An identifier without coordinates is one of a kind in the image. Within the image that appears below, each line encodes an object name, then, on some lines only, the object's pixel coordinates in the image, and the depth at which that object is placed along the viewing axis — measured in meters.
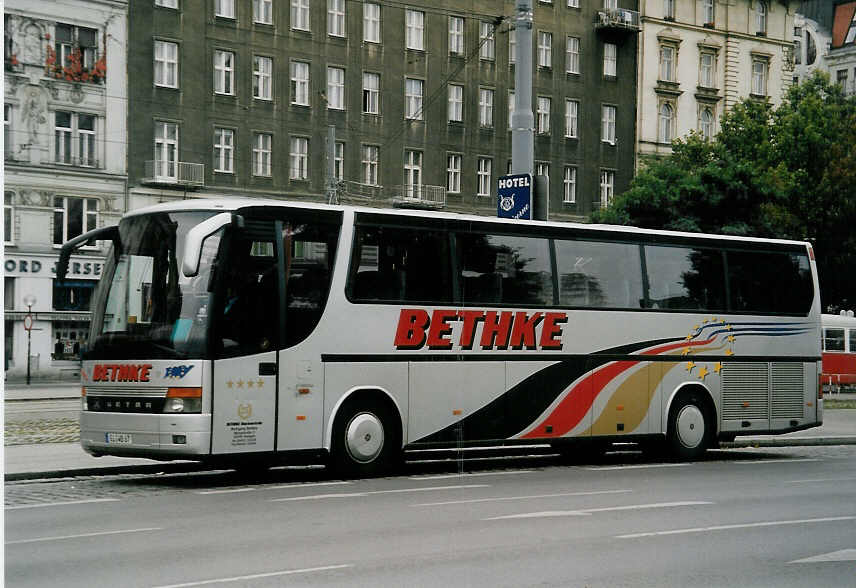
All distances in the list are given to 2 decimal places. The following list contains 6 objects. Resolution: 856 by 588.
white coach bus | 15.38
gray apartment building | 50.69
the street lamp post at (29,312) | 47.97
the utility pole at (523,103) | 20.70
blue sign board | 20.41
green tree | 46.84
